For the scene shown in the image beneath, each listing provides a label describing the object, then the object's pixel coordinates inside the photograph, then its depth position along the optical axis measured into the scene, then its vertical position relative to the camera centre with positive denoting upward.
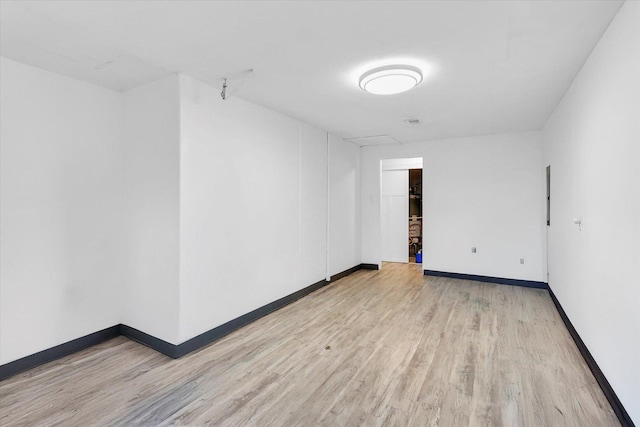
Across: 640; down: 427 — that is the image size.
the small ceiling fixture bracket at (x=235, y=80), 2.98 +1.27
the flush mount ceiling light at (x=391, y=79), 2.83 +1.20
